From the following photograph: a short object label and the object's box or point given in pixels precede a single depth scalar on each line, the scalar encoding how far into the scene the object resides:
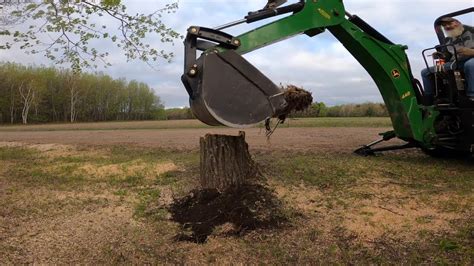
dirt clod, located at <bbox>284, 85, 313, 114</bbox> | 5.70
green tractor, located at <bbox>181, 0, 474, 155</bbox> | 4.99
